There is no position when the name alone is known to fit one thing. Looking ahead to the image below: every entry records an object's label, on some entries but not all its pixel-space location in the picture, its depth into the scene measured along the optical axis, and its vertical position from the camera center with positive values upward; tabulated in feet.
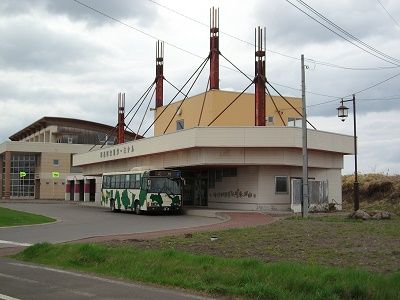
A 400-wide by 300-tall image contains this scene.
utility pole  93.25 +5.44
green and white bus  114.73 -1.50
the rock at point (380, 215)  85.76 -4.87
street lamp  100.73 +13.08
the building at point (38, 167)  274.36 +8.02
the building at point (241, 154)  120.16 +7.14
